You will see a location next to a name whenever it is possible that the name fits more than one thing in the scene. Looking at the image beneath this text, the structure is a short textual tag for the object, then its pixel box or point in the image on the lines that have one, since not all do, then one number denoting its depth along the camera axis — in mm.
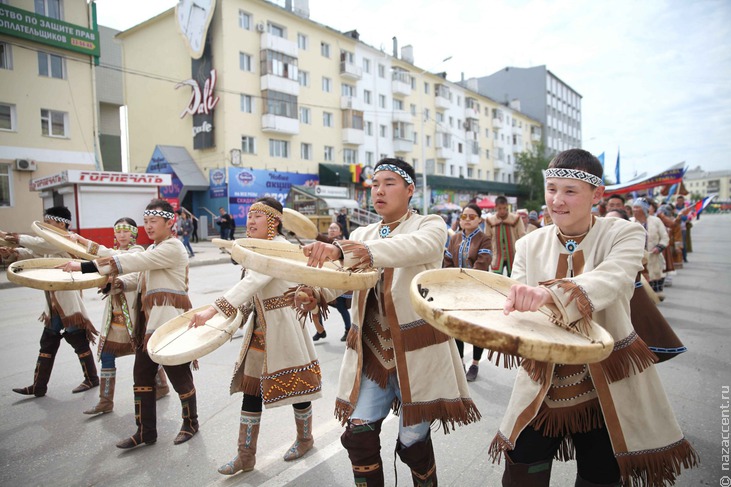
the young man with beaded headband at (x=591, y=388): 1905
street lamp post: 41719
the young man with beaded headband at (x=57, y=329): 4617
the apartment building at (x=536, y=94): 65250
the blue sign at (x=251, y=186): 28000
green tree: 54344
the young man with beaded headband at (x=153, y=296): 3553
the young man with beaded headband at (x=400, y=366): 2350
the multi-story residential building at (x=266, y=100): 28469
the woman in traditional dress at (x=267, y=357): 3162
